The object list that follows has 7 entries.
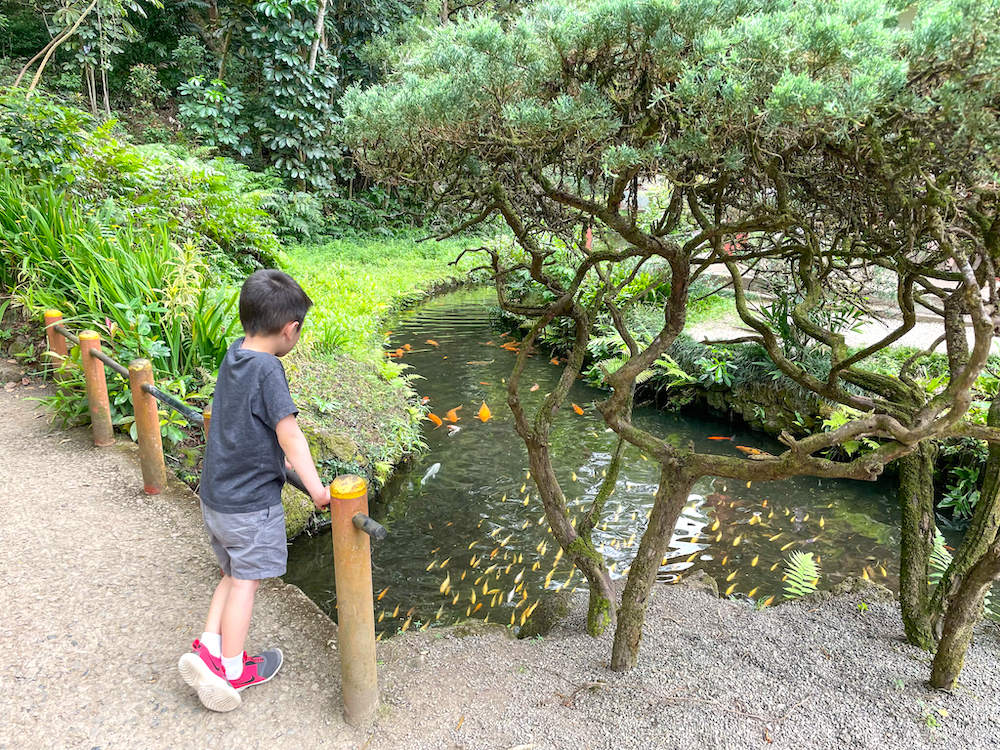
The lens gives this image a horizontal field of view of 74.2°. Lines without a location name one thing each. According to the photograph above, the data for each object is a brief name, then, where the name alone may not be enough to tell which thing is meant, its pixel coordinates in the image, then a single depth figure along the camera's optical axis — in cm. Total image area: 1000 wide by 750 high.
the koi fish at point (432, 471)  609
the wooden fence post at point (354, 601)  234
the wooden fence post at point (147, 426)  398
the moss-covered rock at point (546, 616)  351
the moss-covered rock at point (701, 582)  381
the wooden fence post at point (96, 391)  437
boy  235
